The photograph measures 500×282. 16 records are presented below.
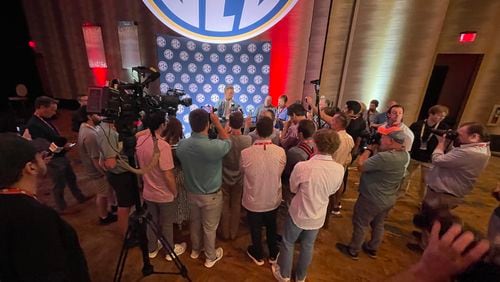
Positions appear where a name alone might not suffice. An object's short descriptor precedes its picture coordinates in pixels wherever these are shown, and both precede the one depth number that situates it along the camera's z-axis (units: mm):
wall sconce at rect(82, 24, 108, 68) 6926
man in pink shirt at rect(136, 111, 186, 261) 2010
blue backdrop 5773
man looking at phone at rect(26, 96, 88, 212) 2693
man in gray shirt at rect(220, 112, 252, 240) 2416
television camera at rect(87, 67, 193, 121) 1564
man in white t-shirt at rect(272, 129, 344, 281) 1820
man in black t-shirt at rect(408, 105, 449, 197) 3396
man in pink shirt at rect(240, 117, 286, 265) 2098
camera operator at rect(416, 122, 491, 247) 2270
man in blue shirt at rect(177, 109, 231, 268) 2018
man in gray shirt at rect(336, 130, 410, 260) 2174
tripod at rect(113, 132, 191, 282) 1883
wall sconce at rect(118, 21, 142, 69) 6523
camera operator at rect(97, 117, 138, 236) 1997
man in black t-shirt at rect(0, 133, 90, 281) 996
